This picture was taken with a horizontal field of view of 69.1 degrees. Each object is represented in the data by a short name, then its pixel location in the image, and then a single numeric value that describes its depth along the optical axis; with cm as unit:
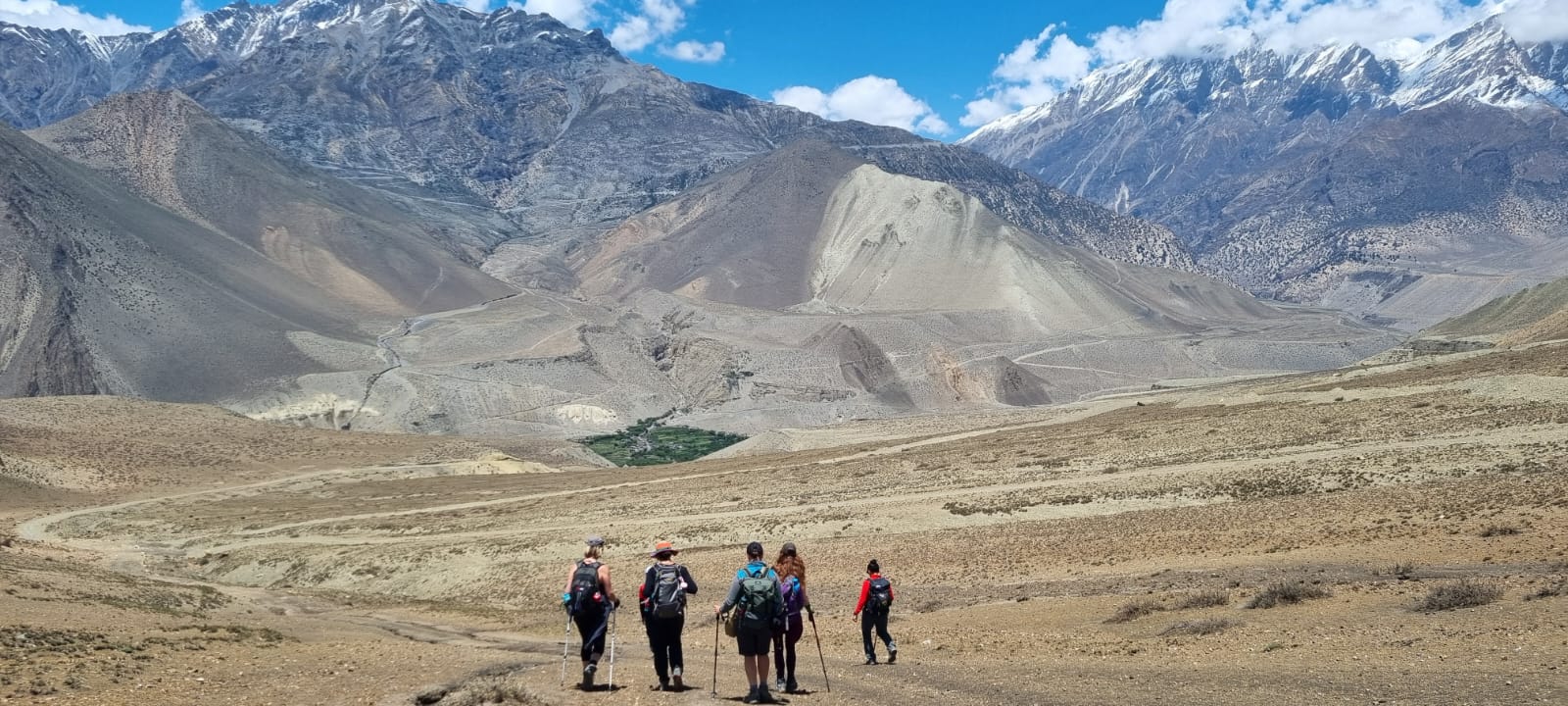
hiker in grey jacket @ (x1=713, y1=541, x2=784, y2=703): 1425
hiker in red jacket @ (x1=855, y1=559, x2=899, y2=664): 1733
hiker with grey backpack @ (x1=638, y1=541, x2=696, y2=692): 1434
